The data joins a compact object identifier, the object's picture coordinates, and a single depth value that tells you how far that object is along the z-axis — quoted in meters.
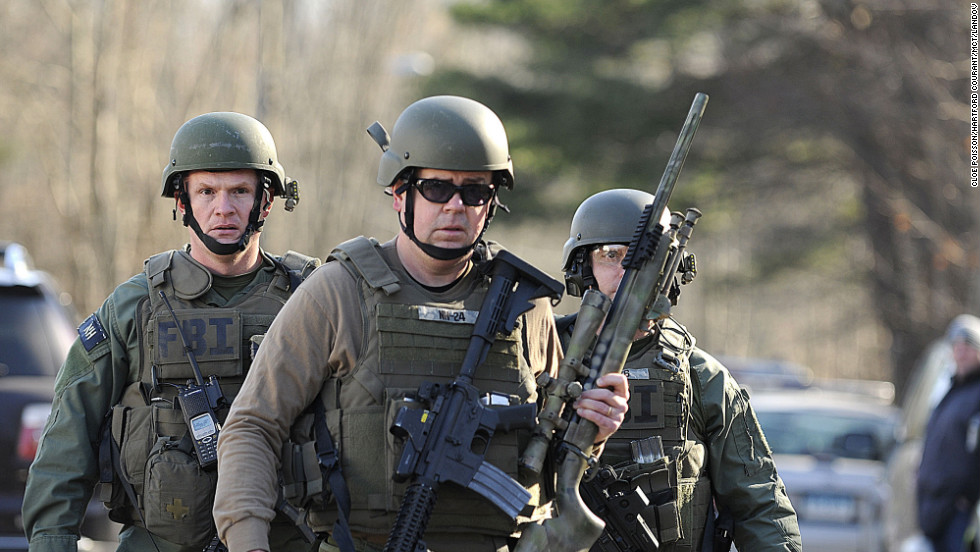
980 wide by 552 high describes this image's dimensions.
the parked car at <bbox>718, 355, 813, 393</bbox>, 55.34
